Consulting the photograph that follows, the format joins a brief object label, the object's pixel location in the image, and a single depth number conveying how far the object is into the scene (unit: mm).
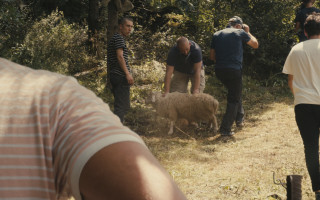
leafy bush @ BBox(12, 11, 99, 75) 11391
